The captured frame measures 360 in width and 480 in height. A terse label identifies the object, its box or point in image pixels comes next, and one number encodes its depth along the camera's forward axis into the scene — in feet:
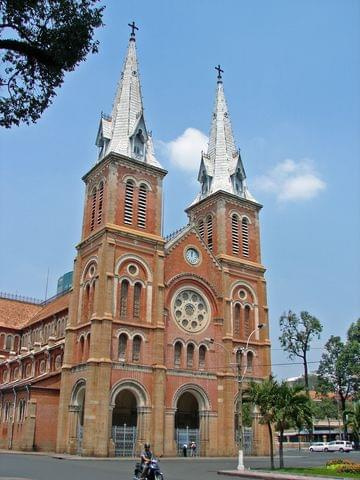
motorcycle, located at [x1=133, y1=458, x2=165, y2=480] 64.39
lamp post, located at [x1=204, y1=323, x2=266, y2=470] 99.22
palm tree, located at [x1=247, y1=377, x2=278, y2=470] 109.29
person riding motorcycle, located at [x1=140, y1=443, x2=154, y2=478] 64.49
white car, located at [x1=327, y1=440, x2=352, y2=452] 203.51
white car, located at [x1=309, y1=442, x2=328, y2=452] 212.04
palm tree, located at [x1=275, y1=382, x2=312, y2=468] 107.34
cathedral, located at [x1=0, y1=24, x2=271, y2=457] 139.74
